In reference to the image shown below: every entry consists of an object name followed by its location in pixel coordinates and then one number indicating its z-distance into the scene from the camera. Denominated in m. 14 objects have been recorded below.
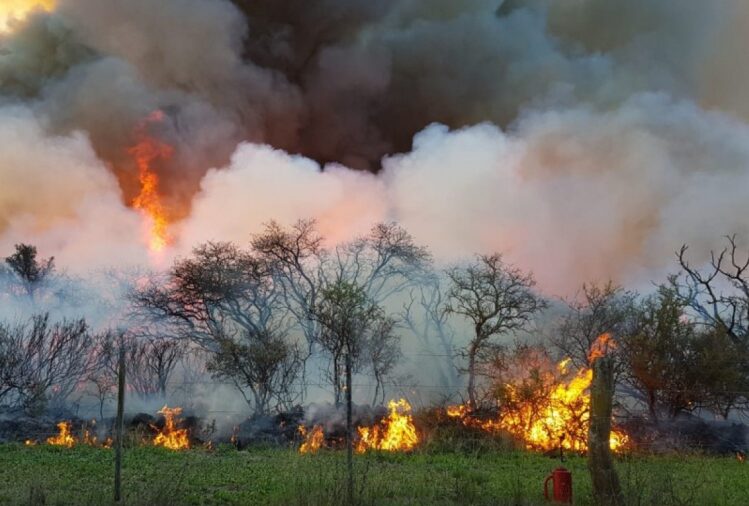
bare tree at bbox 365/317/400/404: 26.72
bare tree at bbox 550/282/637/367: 25.05
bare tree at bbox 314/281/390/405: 26.20
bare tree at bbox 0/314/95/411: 22.20
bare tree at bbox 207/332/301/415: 25.14
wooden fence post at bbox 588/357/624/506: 9.36
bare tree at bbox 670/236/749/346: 24.09
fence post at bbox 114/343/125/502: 9.17
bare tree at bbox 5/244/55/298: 29.84
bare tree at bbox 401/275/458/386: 29.67
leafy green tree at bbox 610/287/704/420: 21.81
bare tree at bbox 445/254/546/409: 25.92
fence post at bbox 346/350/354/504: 8.66
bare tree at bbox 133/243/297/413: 29.42
